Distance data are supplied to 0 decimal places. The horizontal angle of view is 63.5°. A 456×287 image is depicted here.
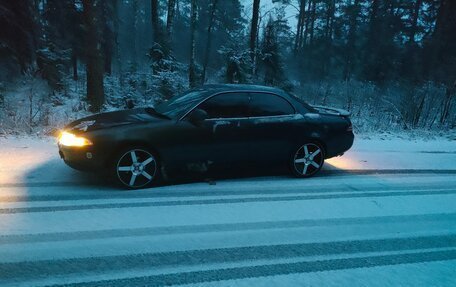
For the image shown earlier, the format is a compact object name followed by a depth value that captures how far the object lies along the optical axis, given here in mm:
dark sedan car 5117
